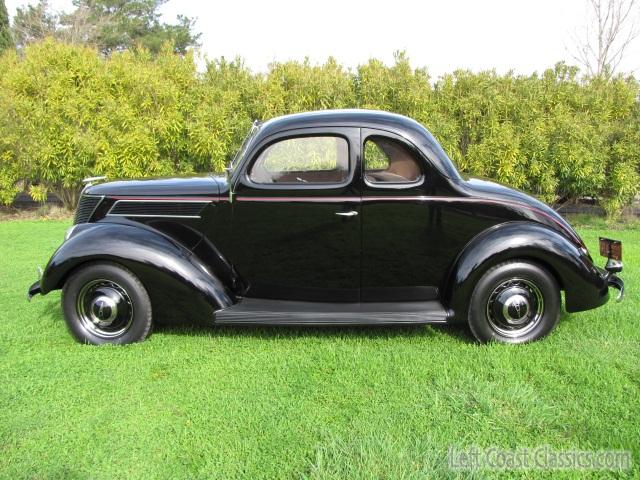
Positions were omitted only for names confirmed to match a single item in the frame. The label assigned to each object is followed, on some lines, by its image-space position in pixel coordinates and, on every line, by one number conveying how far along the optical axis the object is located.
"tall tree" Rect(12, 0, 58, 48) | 28.67
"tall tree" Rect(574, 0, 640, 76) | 17.39
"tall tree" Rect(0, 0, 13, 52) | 22.36
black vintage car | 3.62
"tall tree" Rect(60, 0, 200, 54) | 28.41
